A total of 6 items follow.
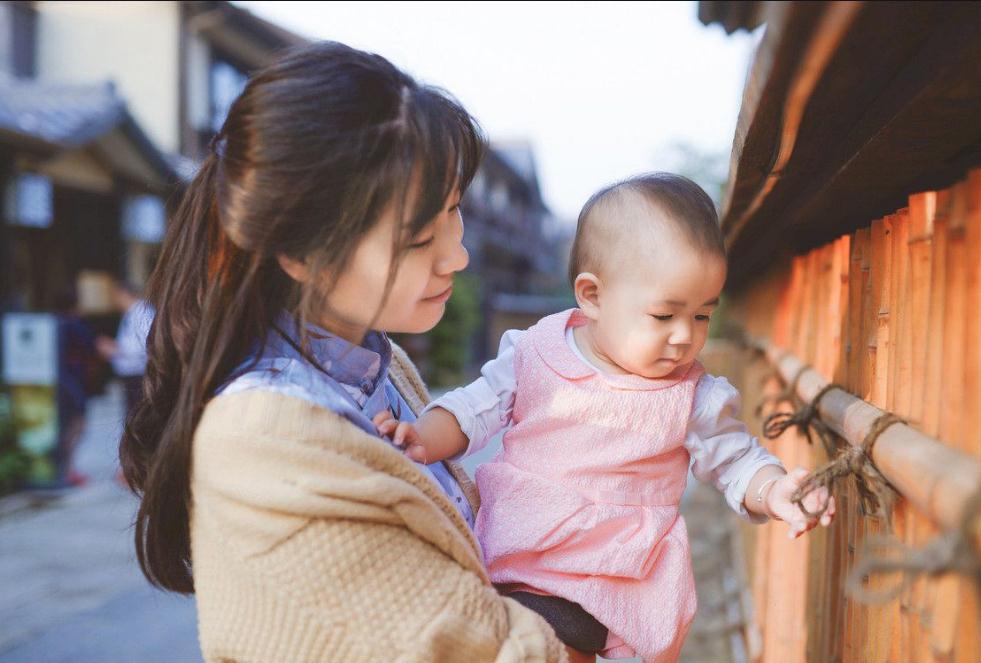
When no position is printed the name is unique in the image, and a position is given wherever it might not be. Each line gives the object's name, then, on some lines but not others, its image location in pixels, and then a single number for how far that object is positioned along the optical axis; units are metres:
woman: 1.29
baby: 1.73
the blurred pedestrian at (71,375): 7.14
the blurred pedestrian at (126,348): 7.05
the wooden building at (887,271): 0.90
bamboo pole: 0.94
